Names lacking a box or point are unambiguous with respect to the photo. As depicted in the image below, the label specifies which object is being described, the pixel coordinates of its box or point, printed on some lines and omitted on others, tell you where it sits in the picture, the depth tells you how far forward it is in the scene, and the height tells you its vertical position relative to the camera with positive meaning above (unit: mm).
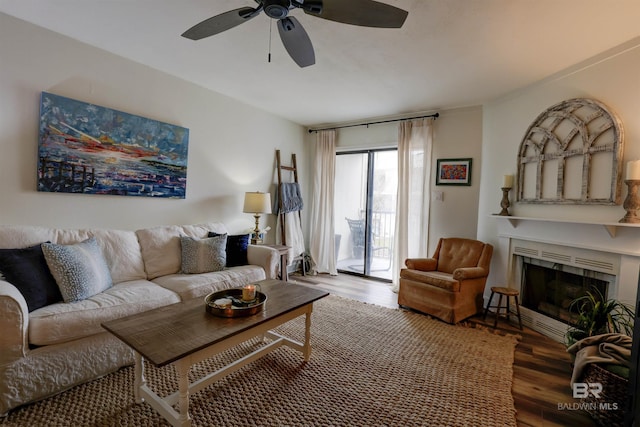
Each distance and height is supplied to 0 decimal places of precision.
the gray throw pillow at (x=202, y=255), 2832 -533
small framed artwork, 3756 +531
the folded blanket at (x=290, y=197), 4398 +121
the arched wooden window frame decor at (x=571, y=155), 2354 +560
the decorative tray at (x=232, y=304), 1717 -644
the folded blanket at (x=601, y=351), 1713 -849
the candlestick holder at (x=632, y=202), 2162 +116
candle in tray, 1886 -591
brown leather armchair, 2957 -752
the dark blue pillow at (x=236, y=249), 3156 -517
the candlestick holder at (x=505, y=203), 3225 +114
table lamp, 3734 +17
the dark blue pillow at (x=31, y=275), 1807 -518
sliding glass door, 4613 -44
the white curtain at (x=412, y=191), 3980 +266
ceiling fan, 1389 +991
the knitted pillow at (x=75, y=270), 1943 -515
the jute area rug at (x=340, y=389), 1623 -1206
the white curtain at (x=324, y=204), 4832 +37
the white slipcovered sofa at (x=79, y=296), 1584 -707
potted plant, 2118 -780
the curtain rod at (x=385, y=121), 3912 +1326
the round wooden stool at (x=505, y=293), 2865 -802
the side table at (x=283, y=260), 3854 -752
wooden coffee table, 1369 -688
